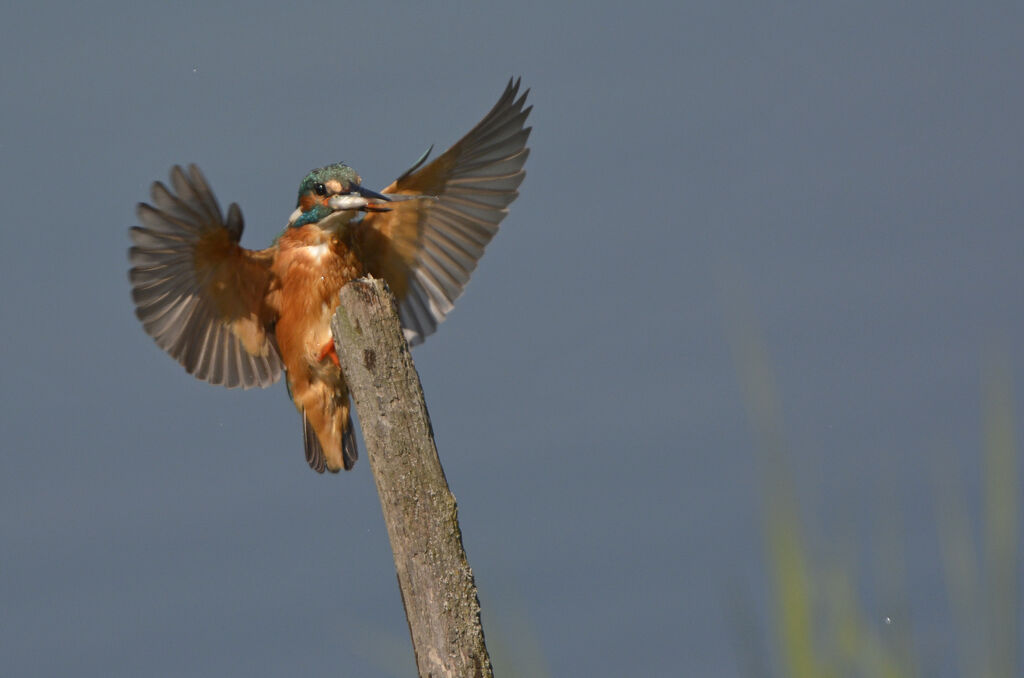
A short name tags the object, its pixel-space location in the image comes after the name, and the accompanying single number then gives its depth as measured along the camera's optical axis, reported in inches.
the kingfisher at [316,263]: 330.0
